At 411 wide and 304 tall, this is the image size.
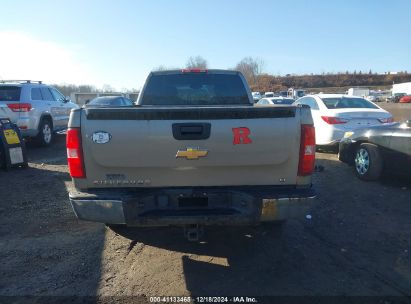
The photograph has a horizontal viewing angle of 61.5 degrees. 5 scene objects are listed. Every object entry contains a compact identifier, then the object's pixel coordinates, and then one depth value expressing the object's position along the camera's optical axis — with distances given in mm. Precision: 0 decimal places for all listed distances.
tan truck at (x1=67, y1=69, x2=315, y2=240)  3074
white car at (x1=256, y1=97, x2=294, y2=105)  17469
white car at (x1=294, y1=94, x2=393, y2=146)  8750
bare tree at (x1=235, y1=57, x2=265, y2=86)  96531
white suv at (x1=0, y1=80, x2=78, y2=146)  9930
